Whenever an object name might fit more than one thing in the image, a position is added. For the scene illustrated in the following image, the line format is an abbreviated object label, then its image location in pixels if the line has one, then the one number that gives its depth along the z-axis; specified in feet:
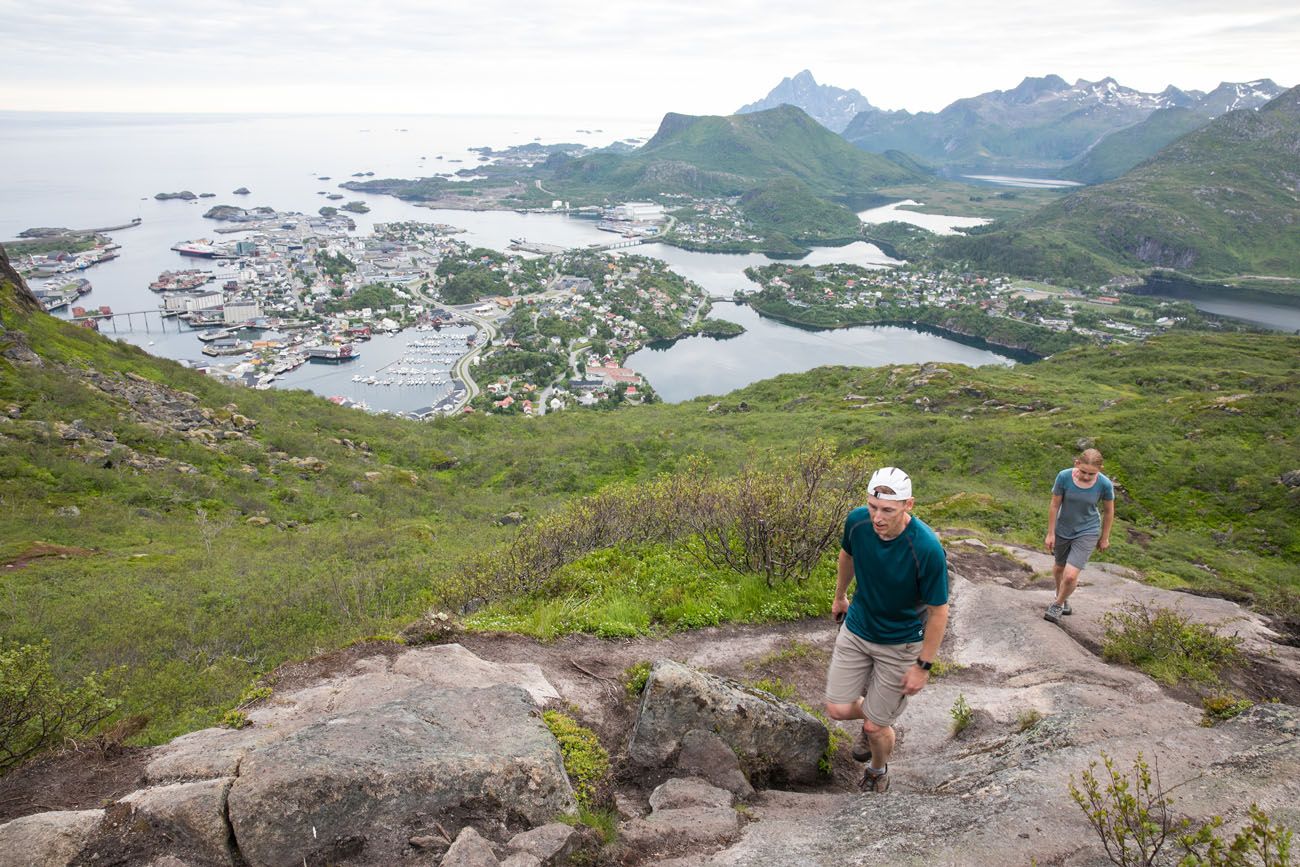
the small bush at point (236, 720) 17.57
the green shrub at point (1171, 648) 21.36
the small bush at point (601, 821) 14.14
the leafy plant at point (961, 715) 19.81
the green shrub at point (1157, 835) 8.58
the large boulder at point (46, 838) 11.67
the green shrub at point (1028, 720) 18.27
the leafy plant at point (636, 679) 20.92
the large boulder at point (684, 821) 14.11
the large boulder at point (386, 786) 12.71
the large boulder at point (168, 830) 12.27
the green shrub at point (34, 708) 16.24
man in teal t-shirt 15.47
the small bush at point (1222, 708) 16.62
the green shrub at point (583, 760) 15.80
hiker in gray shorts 25.73
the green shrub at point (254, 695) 18.86
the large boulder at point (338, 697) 14.89
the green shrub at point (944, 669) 23.85
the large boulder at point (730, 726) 17.44
